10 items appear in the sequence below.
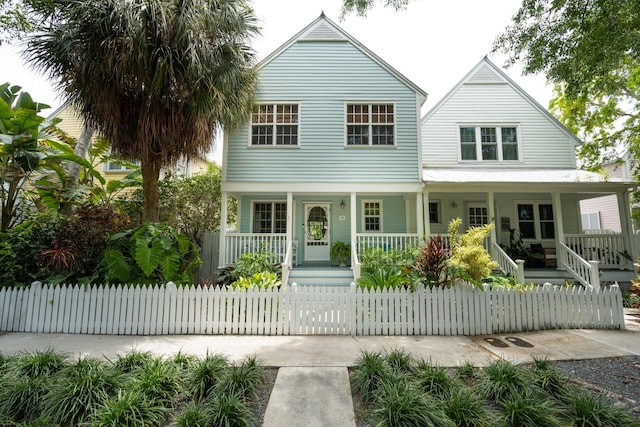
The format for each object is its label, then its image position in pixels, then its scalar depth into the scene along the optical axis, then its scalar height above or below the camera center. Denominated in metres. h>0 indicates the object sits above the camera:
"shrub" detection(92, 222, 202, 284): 6.06 -0.34
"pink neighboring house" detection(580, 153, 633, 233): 17.81 +2.22
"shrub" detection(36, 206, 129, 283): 6.04 -0.10
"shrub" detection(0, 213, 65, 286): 6.25 -0.24
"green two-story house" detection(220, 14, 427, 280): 9.59 +3.76
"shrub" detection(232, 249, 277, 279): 8.23 -0.66
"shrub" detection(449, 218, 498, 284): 5.95 -0.36
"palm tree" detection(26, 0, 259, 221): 6.26 +4.18
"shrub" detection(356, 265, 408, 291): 6.82 -0.92
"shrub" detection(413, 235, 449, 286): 6.02 -0.45
